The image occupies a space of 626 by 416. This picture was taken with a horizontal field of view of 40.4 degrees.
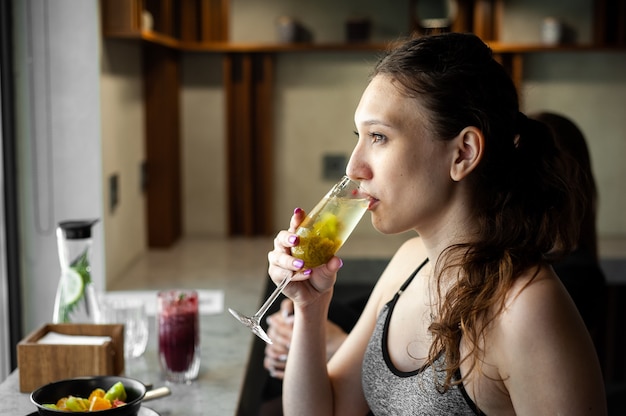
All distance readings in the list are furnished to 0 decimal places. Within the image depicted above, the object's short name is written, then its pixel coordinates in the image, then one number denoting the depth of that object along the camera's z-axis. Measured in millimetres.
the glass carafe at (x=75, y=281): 1961
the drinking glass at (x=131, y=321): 2064
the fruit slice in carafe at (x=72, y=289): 1962
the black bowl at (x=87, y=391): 1458
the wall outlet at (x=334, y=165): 3838
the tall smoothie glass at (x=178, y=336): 1894
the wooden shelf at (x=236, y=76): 3518
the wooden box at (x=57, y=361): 1731
